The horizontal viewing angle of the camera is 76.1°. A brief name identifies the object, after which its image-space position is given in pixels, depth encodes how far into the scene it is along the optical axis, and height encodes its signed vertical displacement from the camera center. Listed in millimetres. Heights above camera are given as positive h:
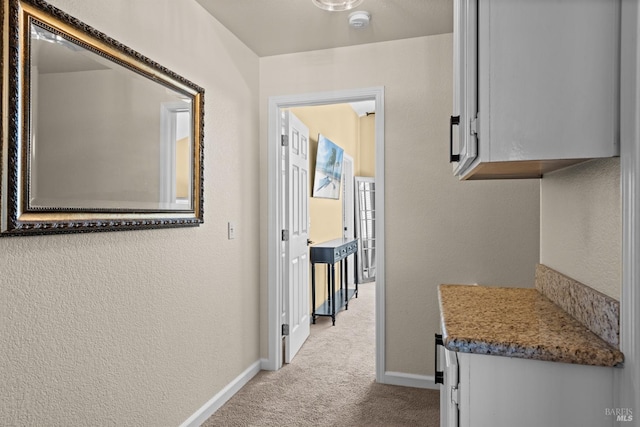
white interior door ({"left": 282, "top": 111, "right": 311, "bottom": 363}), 3236 -182
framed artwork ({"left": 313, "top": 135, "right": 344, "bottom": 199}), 4469 +504
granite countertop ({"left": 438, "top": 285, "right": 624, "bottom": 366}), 1005 -335
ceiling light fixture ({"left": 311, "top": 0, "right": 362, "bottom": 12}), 2102 +1074
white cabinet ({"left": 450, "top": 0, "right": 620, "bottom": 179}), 1027 +340
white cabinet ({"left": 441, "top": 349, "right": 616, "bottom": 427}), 1018 -465
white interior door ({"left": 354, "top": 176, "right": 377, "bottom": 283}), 6742 -235
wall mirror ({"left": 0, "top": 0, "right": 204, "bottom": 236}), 1282 +312
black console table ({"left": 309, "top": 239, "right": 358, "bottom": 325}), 4207 -650
